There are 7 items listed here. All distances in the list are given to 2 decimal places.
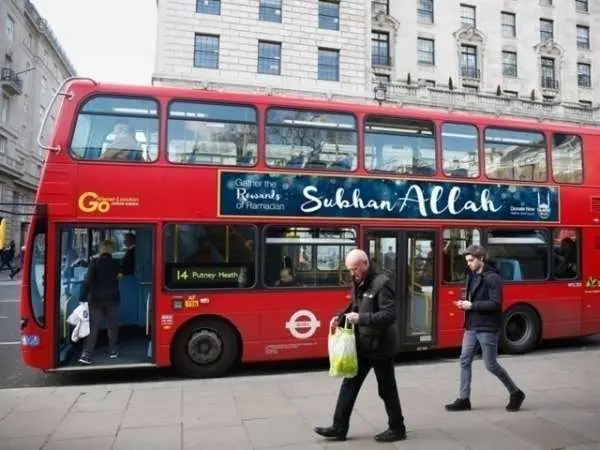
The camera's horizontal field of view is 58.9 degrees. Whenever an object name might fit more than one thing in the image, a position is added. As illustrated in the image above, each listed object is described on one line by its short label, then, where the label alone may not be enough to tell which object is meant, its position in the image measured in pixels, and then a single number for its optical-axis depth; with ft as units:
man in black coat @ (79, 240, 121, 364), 24.36
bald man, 14.85
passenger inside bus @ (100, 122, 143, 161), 23.32
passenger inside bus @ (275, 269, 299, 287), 25.21
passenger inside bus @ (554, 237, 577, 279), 30.96
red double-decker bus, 23.09
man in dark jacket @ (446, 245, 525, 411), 18.19
